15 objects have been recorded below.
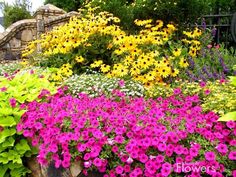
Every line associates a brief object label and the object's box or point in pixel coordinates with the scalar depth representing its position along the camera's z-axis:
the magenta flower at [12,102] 2.04
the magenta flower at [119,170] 1.50
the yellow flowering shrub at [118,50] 2.71
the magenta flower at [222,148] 1.45
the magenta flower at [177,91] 2.25
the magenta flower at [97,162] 1.52
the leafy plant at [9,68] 4.00
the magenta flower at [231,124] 1.58
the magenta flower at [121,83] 2.50
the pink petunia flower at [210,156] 1.43
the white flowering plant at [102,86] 2.47
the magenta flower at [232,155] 1.42
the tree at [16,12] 8.88
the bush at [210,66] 2.74
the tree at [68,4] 8.26
